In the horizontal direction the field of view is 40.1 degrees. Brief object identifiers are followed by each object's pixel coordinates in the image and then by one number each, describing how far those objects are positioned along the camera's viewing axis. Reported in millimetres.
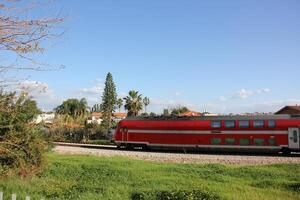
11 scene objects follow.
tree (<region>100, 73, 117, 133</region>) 93375
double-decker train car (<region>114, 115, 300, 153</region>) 31172
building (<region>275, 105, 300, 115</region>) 64325
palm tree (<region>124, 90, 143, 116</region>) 79625
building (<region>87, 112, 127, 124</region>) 128750
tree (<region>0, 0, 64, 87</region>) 5623
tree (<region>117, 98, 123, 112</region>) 99625
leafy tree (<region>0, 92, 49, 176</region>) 12242
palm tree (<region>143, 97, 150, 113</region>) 86519
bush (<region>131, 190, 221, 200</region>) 9922
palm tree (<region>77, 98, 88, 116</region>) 115500
